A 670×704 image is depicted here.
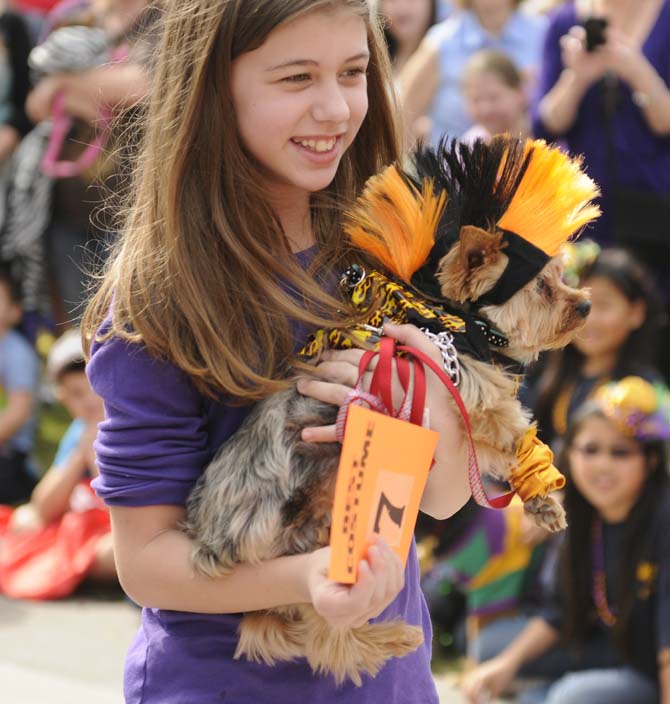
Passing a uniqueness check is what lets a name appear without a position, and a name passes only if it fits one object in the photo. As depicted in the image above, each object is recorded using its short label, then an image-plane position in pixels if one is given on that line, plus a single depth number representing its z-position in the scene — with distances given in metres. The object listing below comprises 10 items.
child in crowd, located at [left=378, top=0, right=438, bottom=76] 11.75
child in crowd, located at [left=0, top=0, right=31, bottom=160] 13.34
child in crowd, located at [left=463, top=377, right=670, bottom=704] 7.27
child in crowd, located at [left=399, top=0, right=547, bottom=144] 10.58
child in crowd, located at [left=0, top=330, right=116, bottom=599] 9.87
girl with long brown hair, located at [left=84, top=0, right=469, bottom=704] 3.30
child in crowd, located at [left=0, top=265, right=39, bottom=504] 11.59
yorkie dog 3.31
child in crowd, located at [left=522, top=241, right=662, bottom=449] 8.79
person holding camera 8.62
